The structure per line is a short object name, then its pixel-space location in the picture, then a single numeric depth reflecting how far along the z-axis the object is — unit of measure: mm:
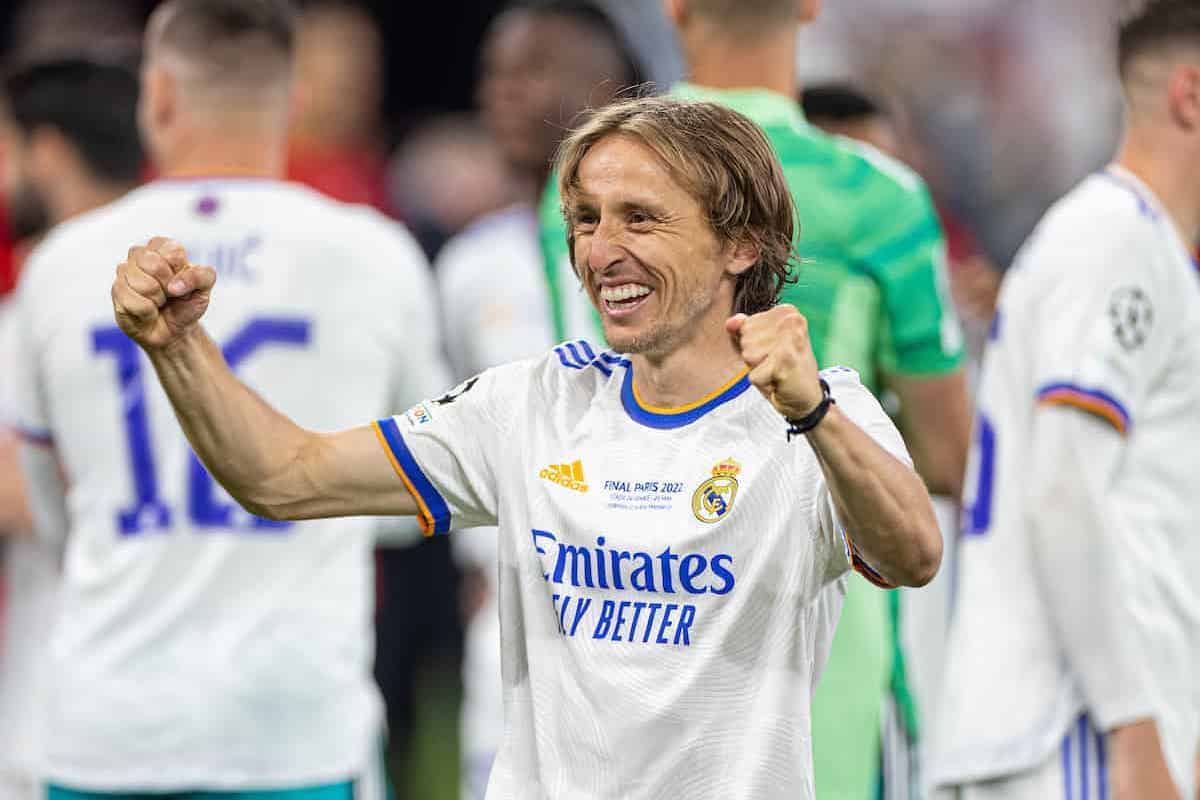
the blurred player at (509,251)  15016
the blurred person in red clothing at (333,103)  23062
